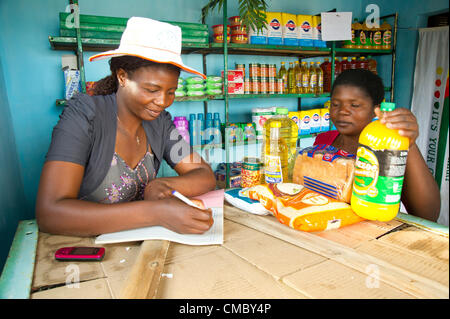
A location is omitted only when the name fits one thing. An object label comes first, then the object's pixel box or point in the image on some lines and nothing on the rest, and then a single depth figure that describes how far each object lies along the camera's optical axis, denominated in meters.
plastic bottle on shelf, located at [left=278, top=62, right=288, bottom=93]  3.36
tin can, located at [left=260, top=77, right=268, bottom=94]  3.13
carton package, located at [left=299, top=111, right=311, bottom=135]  3.38
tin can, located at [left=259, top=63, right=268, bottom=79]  3.11
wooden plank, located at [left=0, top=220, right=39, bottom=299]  0.57
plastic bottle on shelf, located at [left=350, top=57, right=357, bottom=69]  3.63
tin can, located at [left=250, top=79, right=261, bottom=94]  3.08
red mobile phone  0.70
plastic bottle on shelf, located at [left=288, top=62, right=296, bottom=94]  3.42
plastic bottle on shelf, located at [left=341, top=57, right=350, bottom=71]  3.62
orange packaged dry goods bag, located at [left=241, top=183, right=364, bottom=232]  0.80
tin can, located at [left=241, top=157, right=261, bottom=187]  1.18
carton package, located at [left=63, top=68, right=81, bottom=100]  2.36
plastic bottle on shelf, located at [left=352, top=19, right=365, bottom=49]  3.57
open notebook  0.77
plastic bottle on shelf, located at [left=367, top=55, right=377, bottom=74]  3.68
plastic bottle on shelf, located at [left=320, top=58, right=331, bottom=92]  3.55
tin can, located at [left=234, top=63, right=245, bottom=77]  3.00
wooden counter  0.55
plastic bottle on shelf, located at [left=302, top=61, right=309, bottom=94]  3.38
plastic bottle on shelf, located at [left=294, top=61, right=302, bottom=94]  3.40
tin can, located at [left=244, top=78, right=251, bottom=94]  3.05
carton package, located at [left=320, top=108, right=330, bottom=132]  3.50
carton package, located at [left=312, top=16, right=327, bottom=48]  3.32
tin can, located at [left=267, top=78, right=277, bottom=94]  3.16
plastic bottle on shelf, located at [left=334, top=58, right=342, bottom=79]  3.61
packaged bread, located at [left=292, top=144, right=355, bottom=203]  0.89
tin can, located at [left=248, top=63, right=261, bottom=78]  3.06
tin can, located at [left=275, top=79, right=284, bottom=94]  3.22
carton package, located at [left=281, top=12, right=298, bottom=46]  3.16
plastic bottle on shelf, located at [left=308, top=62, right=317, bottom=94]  3.41
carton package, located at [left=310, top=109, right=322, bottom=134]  3.43
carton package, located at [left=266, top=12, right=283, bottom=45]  3.06
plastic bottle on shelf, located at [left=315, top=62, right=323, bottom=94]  3.48
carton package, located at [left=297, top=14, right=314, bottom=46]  3.25
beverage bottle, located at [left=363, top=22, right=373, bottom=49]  3.61
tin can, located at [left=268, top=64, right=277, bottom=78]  3.15
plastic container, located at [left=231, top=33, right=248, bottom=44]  2.92
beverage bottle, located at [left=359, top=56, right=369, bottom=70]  3.64
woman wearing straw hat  0.84
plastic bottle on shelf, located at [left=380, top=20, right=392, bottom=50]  3.62
